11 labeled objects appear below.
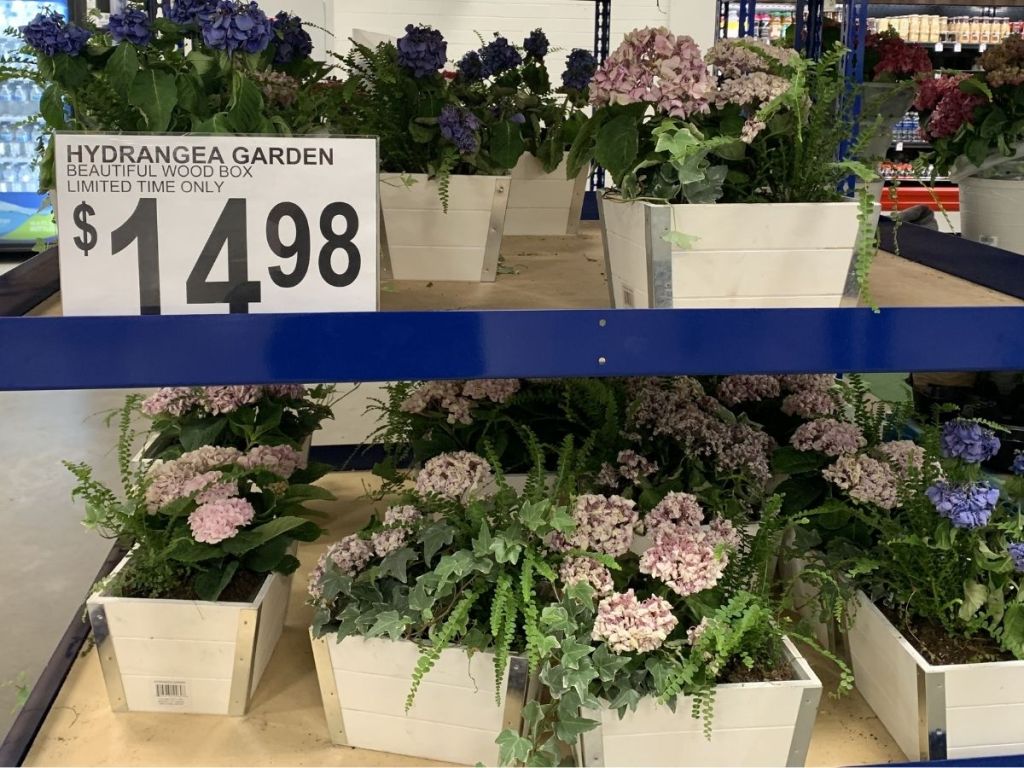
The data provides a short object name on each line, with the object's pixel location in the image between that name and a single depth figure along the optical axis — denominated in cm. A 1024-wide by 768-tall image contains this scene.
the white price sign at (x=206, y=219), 89
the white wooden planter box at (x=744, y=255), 97
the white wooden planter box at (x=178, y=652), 125
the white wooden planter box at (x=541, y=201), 157
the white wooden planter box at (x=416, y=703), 117
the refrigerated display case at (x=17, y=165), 672
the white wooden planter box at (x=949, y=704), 116
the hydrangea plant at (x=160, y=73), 100
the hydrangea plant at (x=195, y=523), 128
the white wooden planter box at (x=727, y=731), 112
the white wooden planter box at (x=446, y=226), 119
